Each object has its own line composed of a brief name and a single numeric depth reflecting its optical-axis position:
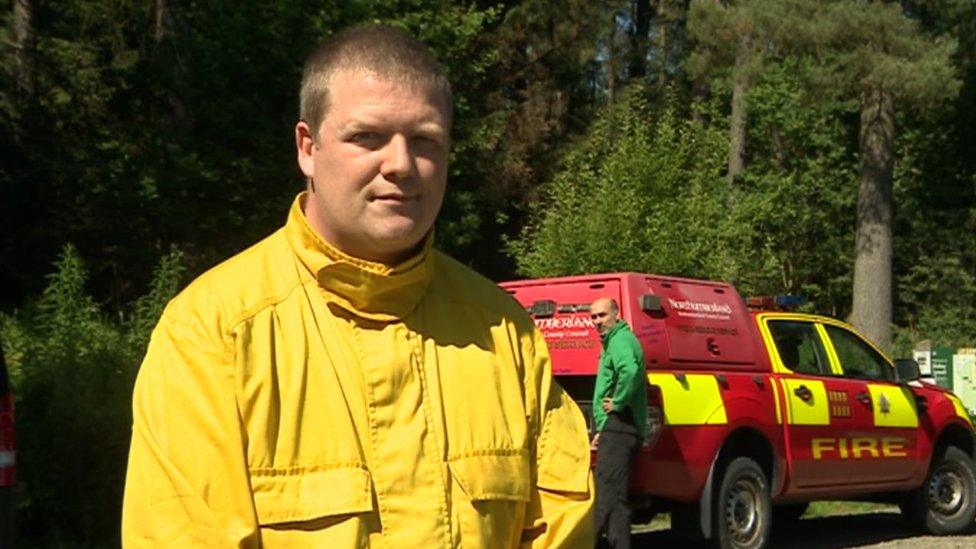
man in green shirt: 9.54
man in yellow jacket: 2.20
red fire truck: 10.45
